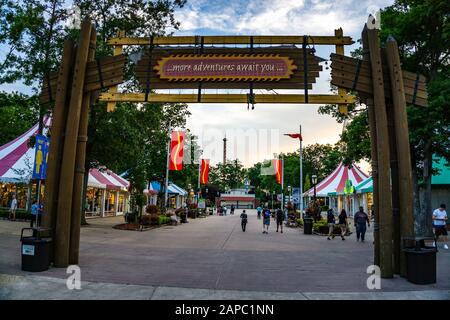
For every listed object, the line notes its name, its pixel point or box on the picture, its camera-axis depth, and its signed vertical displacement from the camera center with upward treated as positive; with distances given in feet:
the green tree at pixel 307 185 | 190.19 +13.24
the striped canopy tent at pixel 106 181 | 97.50 +7.18
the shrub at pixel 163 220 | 86.70 -3.37
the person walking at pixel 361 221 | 58.59 -1.58
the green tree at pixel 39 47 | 61.16 +27.44
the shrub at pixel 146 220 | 80.92 -3.15
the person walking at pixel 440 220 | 48.39 -0.96
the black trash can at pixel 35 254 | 25.84 -3.69
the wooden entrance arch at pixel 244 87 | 27.02 +9.82
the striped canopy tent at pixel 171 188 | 166.97 +8.72
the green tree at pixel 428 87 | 48.24 +17.16
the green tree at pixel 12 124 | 127.65 +29.67
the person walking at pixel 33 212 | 58.50 -1.55
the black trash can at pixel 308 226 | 73.97 -3.26
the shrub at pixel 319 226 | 73.21 -3.21
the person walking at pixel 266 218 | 74.43 -1.85
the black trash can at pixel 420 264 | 24.38 -3.54
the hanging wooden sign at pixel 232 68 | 31.30 +12.26
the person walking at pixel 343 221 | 64.22 -1.81
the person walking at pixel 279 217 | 76.25 -1.62
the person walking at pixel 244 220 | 78.23 -2.54
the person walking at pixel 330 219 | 65.23 -1.56
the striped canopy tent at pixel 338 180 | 125.29 +11.19
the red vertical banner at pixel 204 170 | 147.50 +15.47
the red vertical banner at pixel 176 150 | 91.09 +14.33
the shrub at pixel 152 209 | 87.71 -0.72
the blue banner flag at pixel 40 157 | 33.76 +4.35
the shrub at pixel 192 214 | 135.54 -2.57
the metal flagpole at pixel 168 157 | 104.83 +14.95
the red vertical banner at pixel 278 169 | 110.91 +12.89
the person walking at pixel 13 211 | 74.52 -1.81
